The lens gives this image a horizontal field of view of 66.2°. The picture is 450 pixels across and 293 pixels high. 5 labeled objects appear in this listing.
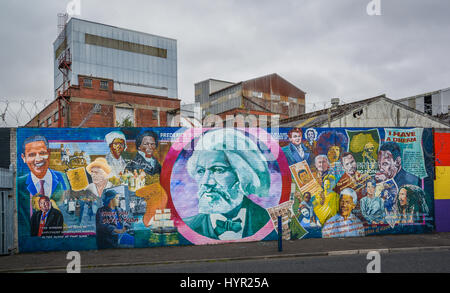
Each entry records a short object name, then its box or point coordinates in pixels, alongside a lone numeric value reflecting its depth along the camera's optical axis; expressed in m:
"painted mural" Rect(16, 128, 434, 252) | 12.14
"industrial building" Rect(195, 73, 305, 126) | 51.41
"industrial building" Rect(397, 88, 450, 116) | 31.97
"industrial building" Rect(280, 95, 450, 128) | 20.38
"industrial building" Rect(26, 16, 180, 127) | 39.72
